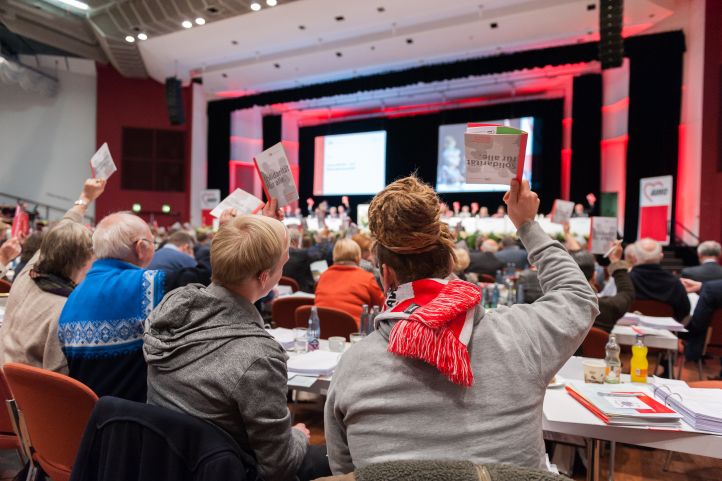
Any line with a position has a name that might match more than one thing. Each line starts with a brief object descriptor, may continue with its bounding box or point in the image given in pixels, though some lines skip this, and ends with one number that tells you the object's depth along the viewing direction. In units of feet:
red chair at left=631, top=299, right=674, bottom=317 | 14.20
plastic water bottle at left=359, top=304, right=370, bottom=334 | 9.41
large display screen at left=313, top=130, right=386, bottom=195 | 51.80
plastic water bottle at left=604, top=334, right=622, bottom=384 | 6.96
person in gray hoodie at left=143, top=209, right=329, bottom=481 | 4.34
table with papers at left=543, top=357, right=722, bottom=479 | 5.35
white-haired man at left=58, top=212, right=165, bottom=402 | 5.91
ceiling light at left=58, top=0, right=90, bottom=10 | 31.63
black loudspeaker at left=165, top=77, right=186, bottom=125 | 40.40
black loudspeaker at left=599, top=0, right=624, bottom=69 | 23.45
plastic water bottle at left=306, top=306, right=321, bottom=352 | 8.65
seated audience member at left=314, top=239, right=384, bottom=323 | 11.94
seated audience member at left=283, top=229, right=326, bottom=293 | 18.60
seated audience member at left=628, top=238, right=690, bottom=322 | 14.11
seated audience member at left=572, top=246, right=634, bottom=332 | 10.34
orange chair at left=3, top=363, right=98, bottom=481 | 4.93
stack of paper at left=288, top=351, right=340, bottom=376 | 7.14
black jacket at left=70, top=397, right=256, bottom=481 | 3.94
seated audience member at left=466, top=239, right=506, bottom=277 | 20.49
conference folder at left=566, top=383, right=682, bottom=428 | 5.48
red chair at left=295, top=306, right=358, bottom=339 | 10.75
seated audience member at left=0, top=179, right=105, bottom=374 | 6.54
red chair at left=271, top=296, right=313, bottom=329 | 12.77
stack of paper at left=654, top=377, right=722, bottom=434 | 5.38
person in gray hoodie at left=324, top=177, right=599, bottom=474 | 3.32
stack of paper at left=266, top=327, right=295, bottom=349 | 8.99
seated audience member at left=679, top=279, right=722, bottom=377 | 13.92
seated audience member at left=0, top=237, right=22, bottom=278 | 10.20
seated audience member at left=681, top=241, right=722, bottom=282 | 16.87
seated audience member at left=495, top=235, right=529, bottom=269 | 22.74
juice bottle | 6.99
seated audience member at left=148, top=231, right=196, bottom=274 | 13.25
